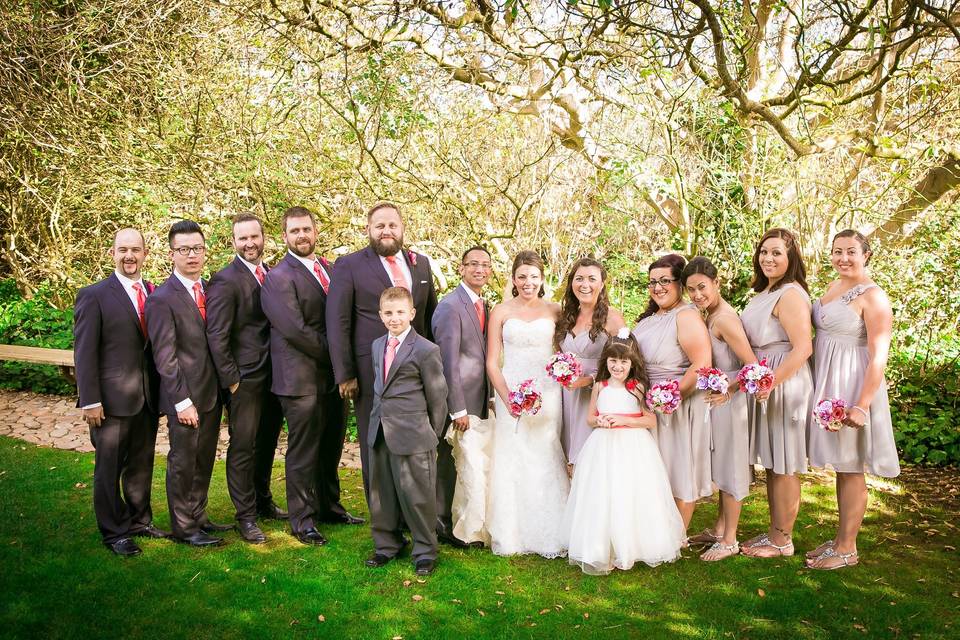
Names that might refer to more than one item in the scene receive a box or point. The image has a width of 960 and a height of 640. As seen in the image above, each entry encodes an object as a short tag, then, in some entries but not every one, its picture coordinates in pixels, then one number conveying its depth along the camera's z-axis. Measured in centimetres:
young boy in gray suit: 465
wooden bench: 970
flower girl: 459
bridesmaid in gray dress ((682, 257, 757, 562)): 480
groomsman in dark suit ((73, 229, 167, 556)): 476
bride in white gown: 503
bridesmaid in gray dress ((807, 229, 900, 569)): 449
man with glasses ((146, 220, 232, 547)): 488
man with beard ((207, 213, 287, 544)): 505
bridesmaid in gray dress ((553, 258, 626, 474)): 504
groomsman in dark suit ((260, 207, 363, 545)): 509
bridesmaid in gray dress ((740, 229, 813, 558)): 469
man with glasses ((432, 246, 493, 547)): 504
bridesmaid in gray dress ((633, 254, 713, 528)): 486
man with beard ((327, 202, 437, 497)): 502
